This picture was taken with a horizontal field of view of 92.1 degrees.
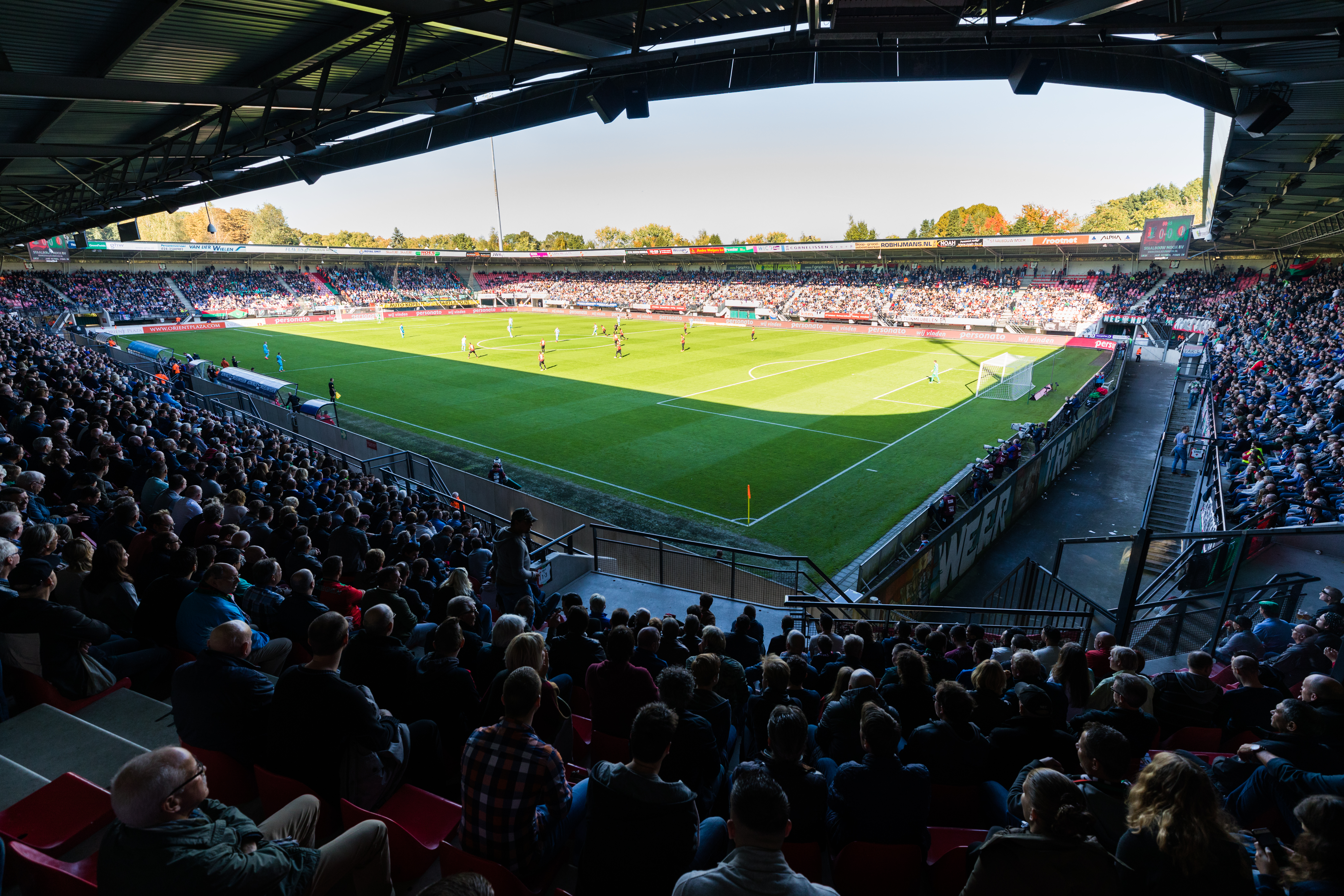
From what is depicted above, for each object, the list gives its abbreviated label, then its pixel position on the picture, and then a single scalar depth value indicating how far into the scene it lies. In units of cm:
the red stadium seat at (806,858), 335
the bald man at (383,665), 428
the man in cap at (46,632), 429
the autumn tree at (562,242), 16212
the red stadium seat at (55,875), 270
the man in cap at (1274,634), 699
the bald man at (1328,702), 407
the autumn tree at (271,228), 15675
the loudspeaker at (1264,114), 950
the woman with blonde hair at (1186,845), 252
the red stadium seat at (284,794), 348
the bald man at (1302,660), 593
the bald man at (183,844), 234
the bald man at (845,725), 427
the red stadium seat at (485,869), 309
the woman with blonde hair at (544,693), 388
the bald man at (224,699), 366
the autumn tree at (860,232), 13900
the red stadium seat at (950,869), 334
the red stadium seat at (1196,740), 484
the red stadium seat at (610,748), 443
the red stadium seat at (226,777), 368
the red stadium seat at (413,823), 331
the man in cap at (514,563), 802
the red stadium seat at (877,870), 331
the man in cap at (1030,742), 406
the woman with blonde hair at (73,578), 548
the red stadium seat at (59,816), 315
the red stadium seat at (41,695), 441
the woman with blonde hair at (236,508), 934
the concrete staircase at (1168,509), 1509
